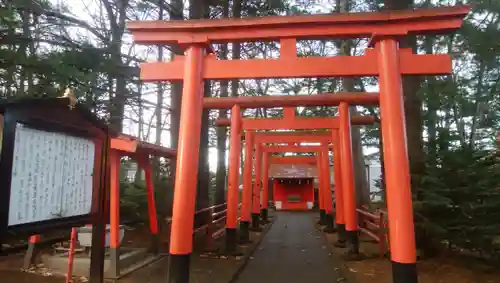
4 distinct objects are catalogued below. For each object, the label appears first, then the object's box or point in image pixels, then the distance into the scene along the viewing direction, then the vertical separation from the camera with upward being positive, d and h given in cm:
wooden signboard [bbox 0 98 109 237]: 285 +22
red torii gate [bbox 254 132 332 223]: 1445 +204
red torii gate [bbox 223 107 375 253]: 885 +97
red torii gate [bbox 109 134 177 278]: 678 +55
